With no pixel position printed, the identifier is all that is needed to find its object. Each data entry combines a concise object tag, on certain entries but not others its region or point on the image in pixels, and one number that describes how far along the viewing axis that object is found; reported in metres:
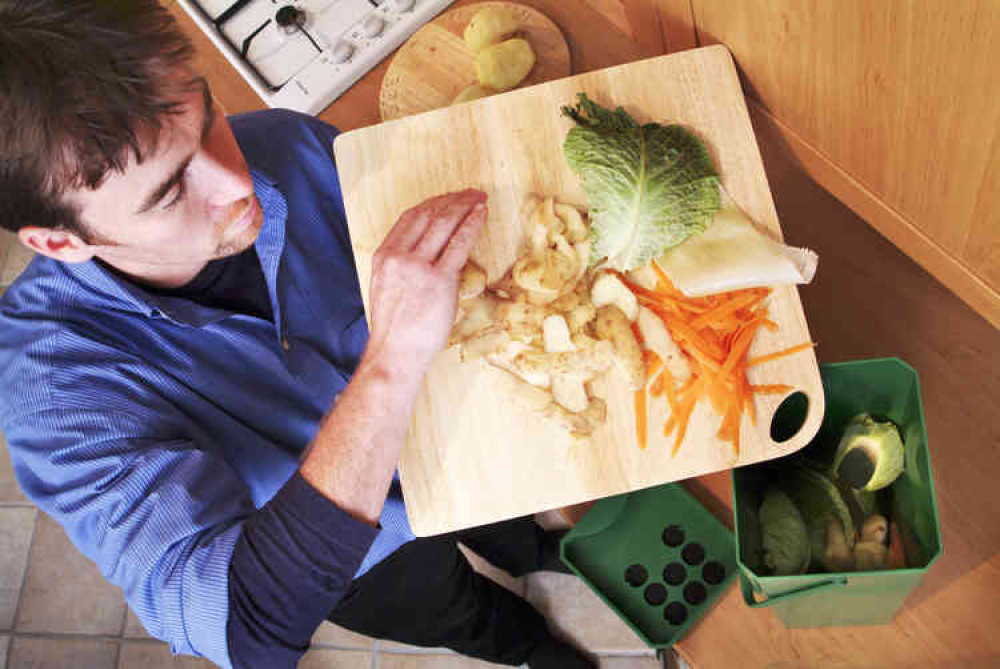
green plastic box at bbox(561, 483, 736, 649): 1.30
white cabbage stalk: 1.00
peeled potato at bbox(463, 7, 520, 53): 1.36
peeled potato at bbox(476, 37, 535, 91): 1.31
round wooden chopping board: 1.39
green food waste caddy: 0.93
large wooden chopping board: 1.03
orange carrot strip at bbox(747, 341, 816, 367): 1.02
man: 0.85
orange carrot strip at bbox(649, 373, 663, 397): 1.03
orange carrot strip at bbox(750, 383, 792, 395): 1.01
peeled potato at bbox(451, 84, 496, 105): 1.32
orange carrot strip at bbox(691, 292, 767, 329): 1.01
